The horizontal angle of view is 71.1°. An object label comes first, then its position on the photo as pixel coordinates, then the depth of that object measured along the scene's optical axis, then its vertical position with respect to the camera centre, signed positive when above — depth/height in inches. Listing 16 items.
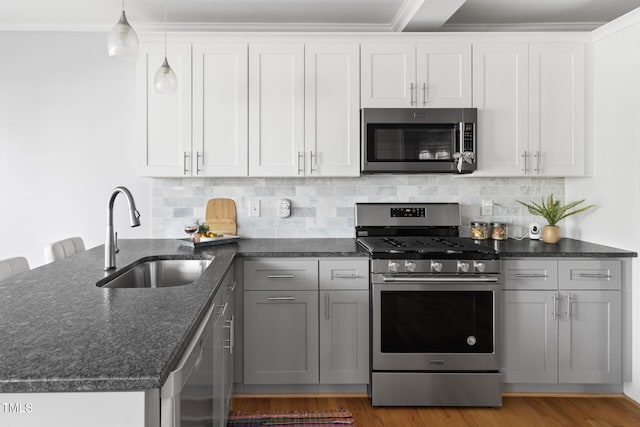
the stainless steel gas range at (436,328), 102.0 -26.3
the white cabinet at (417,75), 117.8 +36.3
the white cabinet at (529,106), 118.4 +28.5
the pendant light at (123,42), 73.3 +28.2
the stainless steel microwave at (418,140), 117.0 +19.3
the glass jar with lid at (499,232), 126.1 -5.3
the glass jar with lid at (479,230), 126.4 -4.9
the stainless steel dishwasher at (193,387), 39.8 -18.6
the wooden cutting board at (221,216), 129.6 -0.9
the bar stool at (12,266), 78.4 -9.9
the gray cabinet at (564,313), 106.1 -23.6
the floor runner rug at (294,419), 96.0 -45.1
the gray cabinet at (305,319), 106.5 -25.3
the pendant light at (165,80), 88.4 +26.2
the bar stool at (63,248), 100.3 -8.5
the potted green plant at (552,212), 121.5 +0.4
